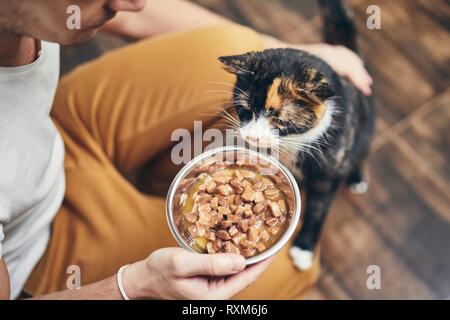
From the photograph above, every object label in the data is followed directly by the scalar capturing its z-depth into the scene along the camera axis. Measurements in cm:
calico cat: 48
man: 50
